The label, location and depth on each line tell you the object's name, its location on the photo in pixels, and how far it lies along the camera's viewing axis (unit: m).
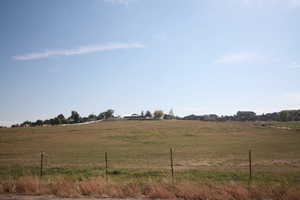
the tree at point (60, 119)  165.02
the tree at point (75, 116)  192.12
